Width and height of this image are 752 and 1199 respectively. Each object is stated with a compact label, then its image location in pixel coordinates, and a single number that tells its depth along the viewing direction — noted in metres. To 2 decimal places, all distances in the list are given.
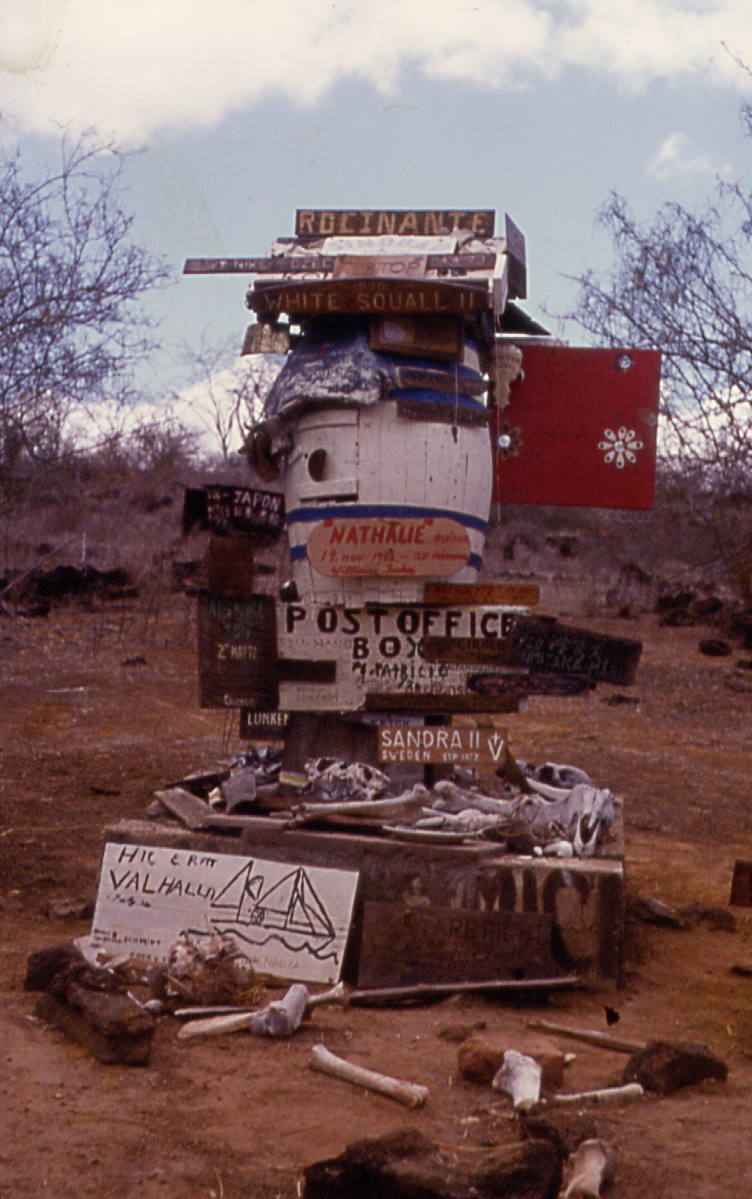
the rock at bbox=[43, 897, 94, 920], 5.86
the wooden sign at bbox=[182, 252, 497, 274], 6.51
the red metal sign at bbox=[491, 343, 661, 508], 6.77
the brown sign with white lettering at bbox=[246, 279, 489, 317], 6.23
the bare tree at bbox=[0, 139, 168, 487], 8.82
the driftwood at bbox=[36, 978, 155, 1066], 3.89
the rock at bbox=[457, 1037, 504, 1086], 3.84
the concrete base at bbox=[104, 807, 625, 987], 4.97
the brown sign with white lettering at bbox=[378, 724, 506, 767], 5.86
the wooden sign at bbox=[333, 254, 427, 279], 6.41
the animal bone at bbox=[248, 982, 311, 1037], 4.23
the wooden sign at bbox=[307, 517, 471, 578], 6.35
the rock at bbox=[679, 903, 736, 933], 6.07
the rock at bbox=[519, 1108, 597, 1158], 3.23
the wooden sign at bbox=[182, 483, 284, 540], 6.61
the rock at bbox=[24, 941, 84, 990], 4.61
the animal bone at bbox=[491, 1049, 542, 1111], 3.60
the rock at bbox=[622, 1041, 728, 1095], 3.80
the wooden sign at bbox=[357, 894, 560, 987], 4.82
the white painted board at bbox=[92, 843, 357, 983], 5.00
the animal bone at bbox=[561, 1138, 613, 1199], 2.99
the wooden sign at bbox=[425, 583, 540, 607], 6.18
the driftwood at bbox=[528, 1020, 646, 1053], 4.21
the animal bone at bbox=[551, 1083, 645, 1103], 3.69
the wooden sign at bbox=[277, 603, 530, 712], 6.24
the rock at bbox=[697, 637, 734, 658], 16.98
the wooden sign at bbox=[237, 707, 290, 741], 6.59
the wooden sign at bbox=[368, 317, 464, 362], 6.42
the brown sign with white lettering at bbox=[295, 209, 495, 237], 6.89
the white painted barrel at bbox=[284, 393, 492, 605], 6.39
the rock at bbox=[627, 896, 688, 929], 6.05
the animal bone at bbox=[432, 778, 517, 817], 5.84
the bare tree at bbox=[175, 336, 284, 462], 24.27
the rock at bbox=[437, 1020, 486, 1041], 4.26
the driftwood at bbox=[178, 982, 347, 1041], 4.22
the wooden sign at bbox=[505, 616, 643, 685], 5.91
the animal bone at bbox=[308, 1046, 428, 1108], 3.65
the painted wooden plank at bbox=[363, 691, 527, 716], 6.16
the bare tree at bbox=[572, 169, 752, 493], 9.02
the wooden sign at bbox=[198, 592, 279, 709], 6.43
